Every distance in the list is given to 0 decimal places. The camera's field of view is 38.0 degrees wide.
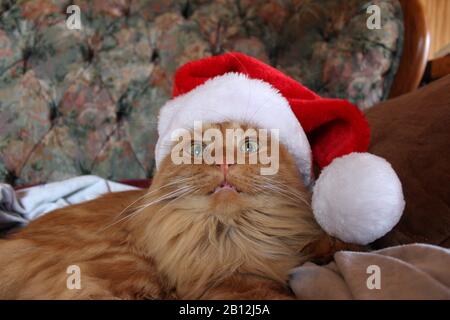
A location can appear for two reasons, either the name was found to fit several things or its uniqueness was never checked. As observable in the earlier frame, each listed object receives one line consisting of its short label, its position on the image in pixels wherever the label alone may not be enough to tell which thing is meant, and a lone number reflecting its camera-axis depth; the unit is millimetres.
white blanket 655
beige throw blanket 396
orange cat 460
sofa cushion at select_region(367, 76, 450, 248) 467
